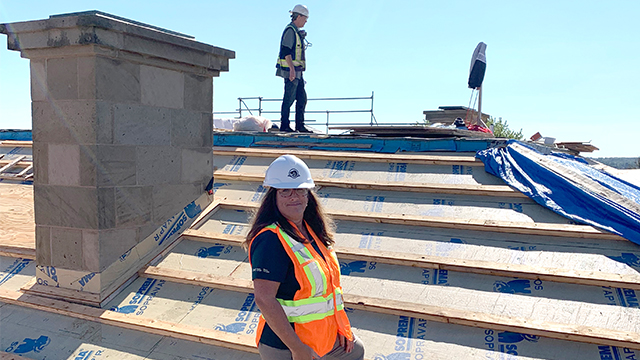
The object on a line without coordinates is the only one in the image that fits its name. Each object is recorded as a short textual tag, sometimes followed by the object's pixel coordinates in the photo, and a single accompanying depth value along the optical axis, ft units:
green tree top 164.61
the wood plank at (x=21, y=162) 27.30
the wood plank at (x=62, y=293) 14.96
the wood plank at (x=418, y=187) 18.15
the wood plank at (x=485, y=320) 11.41
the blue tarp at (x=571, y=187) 15.55
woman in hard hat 8.14
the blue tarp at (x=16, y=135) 34.99
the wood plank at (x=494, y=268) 13.26
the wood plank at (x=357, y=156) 20.80
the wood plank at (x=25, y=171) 25.23
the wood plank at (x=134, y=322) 12.96
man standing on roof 26.99
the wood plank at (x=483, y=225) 15.35
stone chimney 14.61
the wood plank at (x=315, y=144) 24.64
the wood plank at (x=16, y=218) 17.94
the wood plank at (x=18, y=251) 17.33
